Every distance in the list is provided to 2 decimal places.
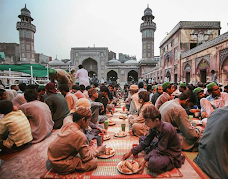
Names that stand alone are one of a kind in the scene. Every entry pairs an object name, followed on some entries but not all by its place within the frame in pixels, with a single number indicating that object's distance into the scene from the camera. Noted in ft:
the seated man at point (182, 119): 8.41
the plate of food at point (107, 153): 8.18
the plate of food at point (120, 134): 11.17
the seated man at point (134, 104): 13.61
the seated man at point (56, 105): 12.49
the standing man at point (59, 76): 17.05
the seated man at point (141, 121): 10.47
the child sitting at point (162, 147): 6.59
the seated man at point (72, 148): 6.28
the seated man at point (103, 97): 16.60
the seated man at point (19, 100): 12.60
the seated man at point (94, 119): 10.75
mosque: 33.94
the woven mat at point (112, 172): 6.63
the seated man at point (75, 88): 18.25
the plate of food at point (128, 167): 6.73
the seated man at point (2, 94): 12.09
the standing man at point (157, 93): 16.97
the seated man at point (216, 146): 5.90
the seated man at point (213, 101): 13.33
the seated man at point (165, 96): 12.71
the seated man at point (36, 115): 10.05
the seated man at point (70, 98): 14.52
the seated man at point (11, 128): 8.18
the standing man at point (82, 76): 23.27
